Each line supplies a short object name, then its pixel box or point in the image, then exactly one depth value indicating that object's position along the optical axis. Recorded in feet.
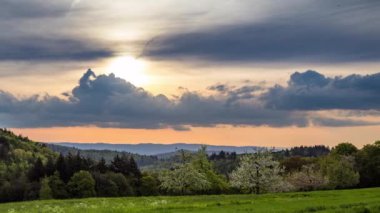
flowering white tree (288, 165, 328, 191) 466.29
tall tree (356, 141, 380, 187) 436.76
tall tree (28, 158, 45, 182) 494.18
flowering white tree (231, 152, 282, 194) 367.66
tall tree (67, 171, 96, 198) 440.04
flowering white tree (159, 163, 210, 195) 394.11
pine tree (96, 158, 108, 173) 535.19
